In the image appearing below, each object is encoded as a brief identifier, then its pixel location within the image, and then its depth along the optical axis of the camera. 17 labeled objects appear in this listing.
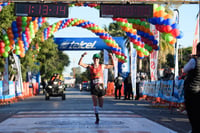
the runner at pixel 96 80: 12.17
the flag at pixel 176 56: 19.13
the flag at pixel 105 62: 40.41
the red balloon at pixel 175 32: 19.83
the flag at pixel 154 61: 23.72
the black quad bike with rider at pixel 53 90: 28.53
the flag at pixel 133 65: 27.59
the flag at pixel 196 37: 13.81
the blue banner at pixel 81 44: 43.75
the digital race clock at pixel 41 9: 16.47
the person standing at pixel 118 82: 29.44
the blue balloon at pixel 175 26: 20.12
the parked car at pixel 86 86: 70.53
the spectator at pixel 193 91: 7.63
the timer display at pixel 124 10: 16.52
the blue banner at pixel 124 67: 37.80
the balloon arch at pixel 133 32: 20.27
